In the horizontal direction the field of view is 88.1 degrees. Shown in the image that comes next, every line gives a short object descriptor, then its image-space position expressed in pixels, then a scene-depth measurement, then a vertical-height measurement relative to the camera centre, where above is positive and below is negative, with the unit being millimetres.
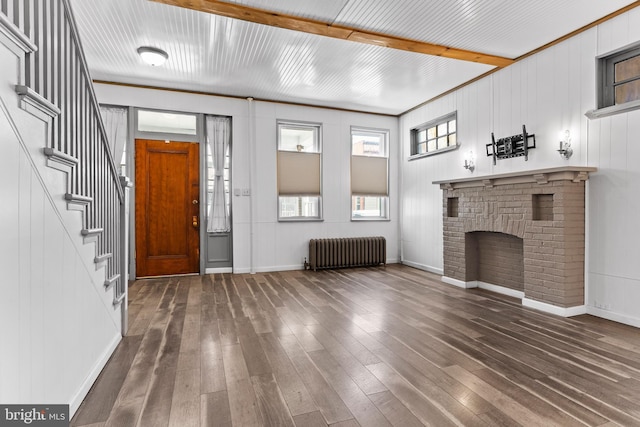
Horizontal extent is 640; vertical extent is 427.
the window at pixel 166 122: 5930 +1652
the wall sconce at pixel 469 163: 5406 +792
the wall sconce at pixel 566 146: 3979 +779
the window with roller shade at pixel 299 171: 6645 +823
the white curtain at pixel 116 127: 5648 +1470
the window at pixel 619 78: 3459 +1435
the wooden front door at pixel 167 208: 5836 +77
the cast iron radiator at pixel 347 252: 6590 -833
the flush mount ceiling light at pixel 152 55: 4355 +2105
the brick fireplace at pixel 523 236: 3748 -340
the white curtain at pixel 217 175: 6207 +702
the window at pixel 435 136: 5933 +1459
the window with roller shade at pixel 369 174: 7203 +817
